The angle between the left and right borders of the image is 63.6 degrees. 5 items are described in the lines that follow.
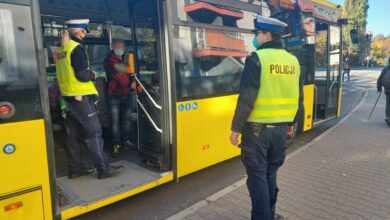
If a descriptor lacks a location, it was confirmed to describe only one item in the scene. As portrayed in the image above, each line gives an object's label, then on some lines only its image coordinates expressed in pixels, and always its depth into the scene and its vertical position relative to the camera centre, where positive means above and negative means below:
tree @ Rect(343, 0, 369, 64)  52.38 +8.44
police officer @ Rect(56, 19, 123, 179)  3.59 -0.23
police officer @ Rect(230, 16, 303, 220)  2.75 -0.38
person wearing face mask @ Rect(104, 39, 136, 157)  5.22 -0.42
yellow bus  2.65 -0.19
